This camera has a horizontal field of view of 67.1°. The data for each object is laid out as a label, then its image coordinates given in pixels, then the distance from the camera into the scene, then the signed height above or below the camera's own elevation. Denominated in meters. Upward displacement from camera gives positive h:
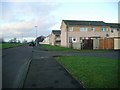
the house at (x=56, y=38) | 38.49 +2.23
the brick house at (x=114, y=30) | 25.65 +3.78
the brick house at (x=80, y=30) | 24.11 +3.57
